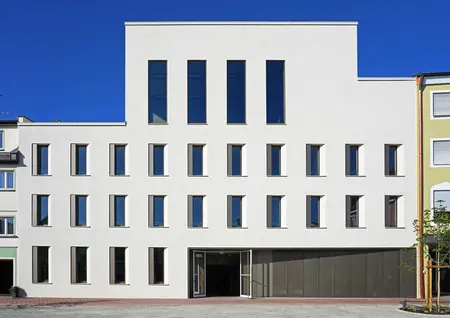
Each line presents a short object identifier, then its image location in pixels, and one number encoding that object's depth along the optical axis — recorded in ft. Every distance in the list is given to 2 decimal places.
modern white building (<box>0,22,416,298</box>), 89.40
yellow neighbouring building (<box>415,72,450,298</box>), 89.04
